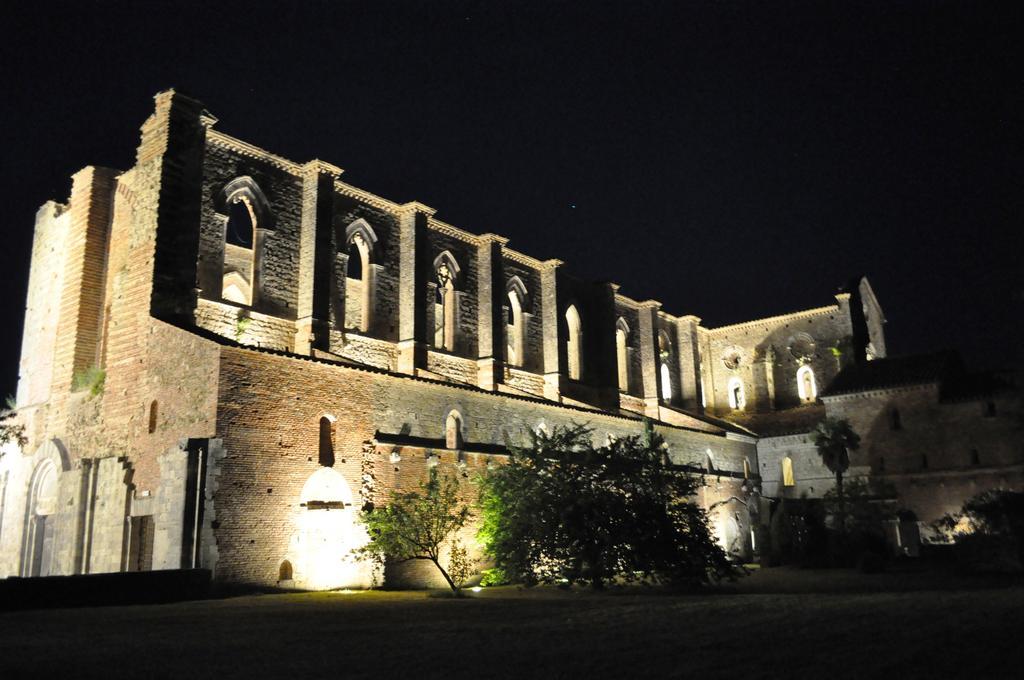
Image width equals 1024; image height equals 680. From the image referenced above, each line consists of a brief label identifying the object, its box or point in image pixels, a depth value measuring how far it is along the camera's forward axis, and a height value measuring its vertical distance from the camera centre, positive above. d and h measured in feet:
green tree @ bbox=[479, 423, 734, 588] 57.73 -0.11
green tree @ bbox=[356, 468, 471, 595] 59.11 +0.01
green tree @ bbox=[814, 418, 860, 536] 106.52 +9.29
